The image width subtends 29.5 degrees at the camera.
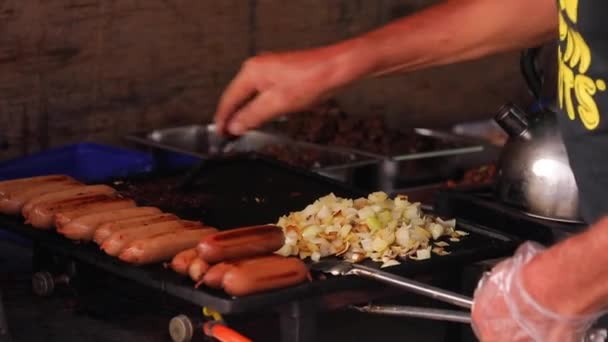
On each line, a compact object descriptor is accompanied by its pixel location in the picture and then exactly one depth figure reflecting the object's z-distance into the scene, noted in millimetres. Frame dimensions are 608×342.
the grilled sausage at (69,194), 2971
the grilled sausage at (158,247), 2613
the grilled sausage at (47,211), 2891
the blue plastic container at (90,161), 3910
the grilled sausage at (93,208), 2850
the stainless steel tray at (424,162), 4266
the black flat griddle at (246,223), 2441
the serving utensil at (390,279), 2331
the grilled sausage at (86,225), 2791
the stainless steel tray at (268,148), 4195
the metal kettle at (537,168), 3098
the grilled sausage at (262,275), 2396
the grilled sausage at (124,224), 2760
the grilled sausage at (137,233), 2680
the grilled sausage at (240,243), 2525
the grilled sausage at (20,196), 3020
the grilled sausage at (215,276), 2443
